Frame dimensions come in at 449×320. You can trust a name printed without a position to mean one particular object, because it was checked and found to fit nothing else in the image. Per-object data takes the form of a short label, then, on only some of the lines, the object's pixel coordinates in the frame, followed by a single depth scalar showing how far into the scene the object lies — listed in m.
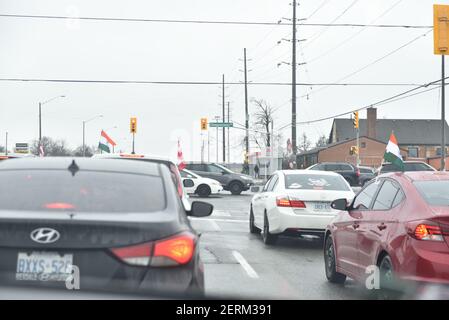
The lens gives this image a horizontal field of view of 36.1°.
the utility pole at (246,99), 67.88
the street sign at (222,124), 53.79
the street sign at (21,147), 61.21
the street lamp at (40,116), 52.81
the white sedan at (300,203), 12.52
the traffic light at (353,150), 68.11
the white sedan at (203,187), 31.31
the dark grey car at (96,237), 4.05
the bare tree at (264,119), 104.19
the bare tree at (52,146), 87.99
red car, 6.16
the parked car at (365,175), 45.53
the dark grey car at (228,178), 35.28
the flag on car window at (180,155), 33.84
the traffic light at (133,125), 44.92
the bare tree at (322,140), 144.88
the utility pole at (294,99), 45.91
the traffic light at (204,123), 54.38
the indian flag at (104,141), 24.91
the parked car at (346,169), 44.69
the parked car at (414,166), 36.34
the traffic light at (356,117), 50.78
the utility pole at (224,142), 84.03
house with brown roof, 95.75
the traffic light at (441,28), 18.47
